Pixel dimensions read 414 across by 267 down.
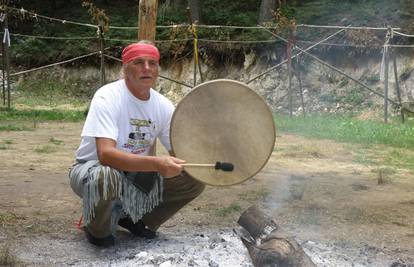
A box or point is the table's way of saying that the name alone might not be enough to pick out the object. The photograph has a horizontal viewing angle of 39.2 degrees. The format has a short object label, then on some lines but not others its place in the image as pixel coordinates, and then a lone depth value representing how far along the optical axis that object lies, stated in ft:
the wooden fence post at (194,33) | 40.40
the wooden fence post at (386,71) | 37.07
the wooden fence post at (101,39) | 38.40
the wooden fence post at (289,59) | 39.50
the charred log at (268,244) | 9.79
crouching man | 10.23
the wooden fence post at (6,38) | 40.24
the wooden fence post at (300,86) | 41.83
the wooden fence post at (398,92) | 37.46
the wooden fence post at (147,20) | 20.99
